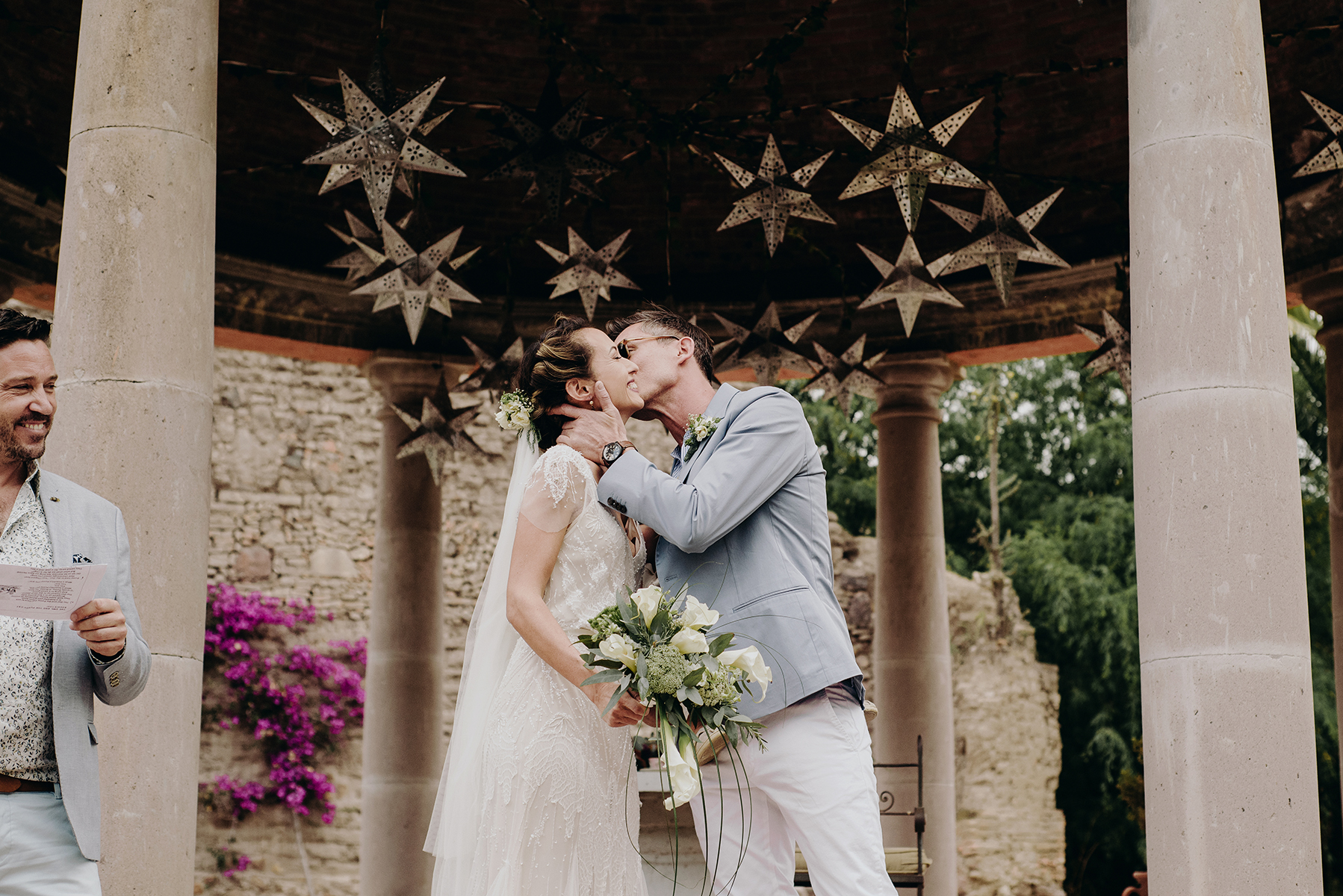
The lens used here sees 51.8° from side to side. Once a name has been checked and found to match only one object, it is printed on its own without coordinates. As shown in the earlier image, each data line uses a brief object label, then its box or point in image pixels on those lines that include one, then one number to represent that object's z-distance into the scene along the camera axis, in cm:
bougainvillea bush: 1798
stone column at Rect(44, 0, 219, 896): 530
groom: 421
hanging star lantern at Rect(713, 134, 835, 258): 938
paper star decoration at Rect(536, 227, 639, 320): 980
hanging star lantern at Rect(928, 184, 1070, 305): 903
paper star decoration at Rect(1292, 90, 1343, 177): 877
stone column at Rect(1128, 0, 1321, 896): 539
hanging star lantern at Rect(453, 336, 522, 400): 1020
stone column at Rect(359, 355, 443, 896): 1188
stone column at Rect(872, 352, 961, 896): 1193
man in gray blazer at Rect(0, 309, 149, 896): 374
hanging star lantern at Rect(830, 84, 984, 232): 836
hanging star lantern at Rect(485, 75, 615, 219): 898
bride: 445
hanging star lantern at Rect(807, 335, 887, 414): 1092
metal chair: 804
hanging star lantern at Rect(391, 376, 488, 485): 1098
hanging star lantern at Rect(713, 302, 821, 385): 1049
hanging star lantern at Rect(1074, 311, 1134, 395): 1042
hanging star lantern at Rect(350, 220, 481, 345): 885
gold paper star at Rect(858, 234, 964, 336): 937
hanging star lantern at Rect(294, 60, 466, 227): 780
